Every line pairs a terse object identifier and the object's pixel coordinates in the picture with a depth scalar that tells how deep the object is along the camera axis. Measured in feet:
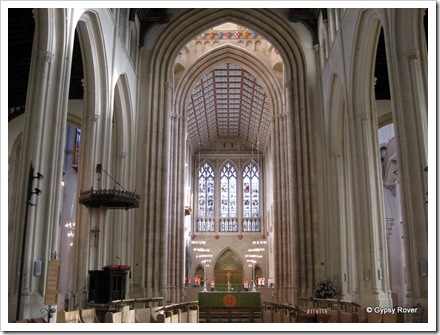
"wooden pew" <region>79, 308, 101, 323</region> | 27.86
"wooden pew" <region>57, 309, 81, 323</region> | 25.46
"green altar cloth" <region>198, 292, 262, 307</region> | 58.44
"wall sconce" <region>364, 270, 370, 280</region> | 45.62
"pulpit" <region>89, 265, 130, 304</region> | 45.11
